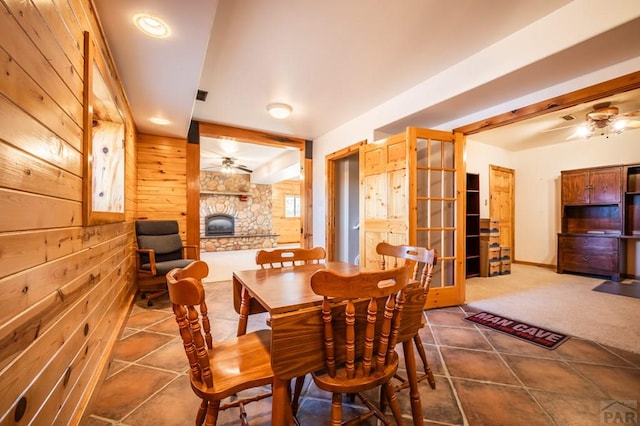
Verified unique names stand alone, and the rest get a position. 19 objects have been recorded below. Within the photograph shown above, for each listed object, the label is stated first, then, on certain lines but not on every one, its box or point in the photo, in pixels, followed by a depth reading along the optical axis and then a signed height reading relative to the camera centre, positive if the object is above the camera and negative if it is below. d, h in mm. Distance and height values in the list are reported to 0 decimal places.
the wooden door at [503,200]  5180 +315
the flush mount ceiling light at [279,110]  3262 +1331
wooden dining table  945 -463
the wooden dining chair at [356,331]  914 -464
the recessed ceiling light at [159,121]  3264 +1193
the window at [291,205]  10094 +332
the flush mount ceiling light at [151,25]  1609 +1214
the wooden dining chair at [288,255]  1786 -305
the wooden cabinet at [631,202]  4258 +219
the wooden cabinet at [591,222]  4324 -125
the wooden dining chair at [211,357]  891 -635
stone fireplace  8602 +20
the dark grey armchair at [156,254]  3187 -538
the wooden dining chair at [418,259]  1431 -278
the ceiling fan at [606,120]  3229 +1270
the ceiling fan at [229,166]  6484 +1252
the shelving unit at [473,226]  4602 -208
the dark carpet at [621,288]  3510 -1070
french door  2879 +173
